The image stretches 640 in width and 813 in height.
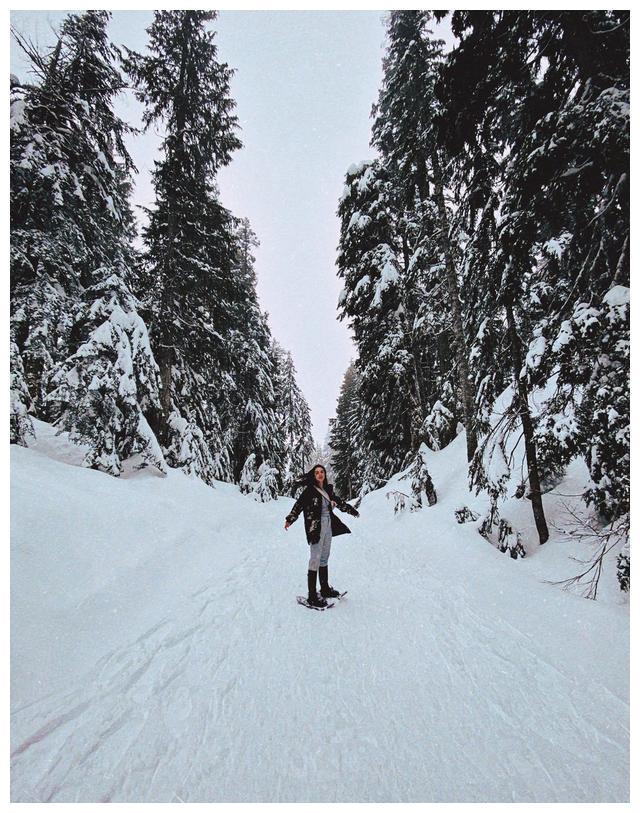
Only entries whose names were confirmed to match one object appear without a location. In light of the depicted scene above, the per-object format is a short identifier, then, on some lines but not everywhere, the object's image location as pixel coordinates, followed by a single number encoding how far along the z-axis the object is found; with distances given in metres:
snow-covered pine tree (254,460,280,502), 16.88
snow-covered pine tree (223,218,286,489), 16.23
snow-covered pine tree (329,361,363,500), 25.32
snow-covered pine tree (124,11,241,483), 10.76
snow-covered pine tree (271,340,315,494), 25.11
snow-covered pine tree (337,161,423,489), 11.67
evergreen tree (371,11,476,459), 10.73
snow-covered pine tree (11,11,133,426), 6.61
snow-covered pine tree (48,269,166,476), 7.54
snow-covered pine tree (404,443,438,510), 10.61
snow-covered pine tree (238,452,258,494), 17.45
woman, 4.74
